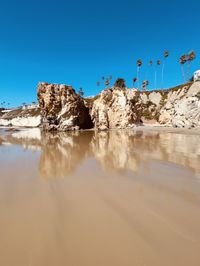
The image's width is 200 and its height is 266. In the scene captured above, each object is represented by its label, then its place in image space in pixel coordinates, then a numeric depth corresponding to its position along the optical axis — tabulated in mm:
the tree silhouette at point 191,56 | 73188
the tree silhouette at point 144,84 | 89738
